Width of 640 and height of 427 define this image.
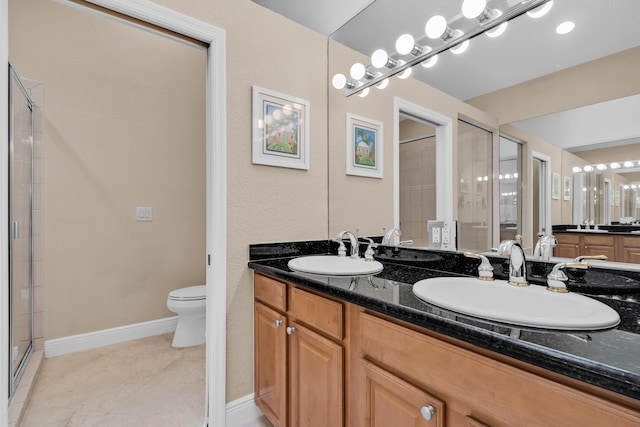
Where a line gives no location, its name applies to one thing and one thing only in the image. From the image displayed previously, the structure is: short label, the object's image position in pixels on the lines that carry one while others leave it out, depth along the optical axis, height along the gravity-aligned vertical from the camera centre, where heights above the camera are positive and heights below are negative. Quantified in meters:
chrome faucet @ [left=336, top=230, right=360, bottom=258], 1.73 -0.17
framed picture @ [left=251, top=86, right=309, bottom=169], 1.67 +0.48
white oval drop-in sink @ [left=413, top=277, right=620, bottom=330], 0.66 -0.24
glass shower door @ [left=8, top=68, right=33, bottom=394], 1.75 -0.12
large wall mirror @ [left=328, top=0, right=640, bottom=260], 0.99 +0.42
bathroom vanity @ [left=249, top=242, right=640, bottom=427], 0.54 -0.35
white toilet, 2.46 -0.84
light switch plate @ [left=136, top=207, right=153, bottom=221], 2.67 -0.01
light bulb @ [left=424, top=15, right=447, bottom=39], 1.35 +0.83
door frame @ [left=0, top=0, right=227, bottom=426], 1.52 -0.03
